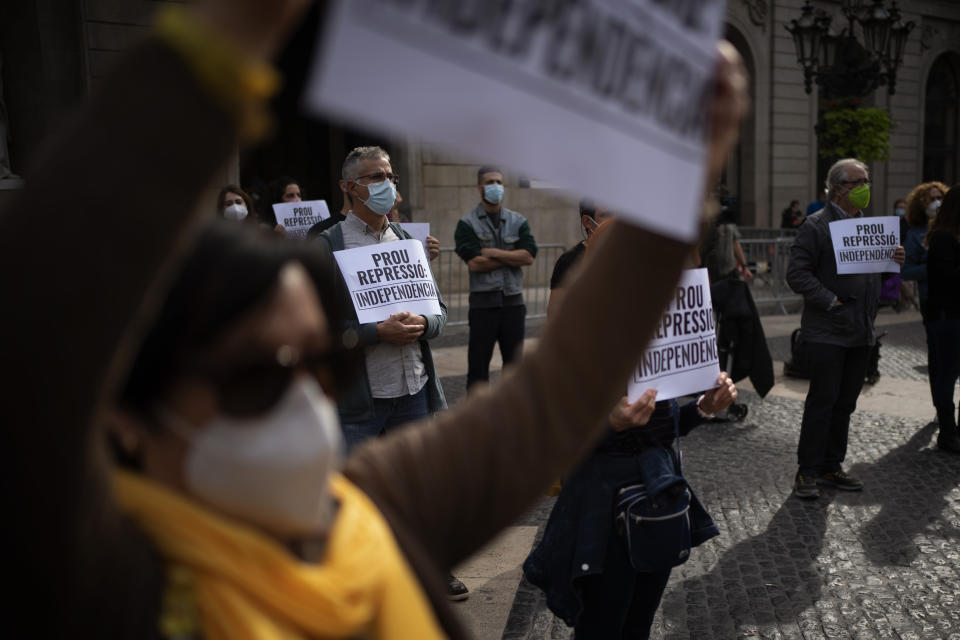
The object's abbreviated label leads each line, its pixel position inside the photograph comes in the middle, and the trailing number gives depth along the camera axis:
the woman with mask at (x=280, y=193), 8.97
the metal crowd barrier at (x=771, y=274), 14.30
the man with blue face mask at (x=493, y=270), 7.01
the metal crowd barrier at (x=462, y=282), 13.09
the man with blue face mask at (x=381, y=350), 3.95
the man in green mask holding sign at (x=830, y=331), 5.66
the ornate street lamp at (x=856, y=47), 11.66
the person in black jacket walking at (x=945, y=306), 6.53
